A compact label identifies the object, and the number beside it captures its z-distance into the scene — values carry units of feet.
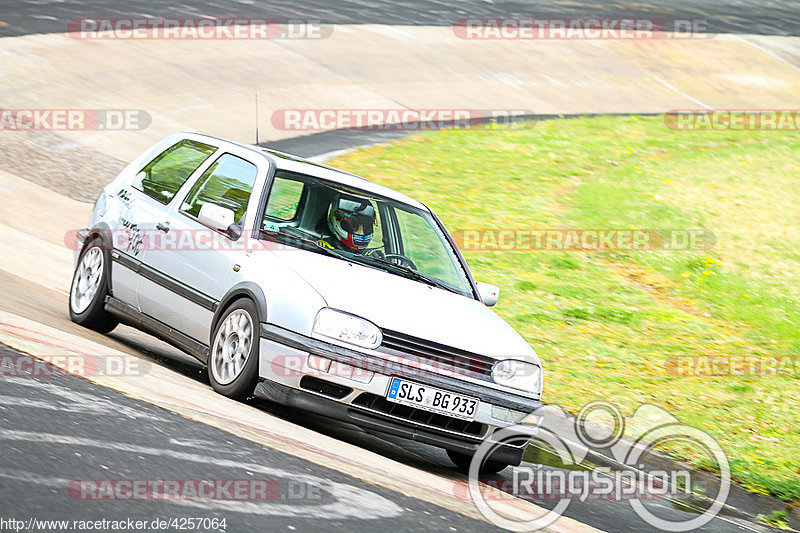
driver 48.67
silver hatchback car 41.01
